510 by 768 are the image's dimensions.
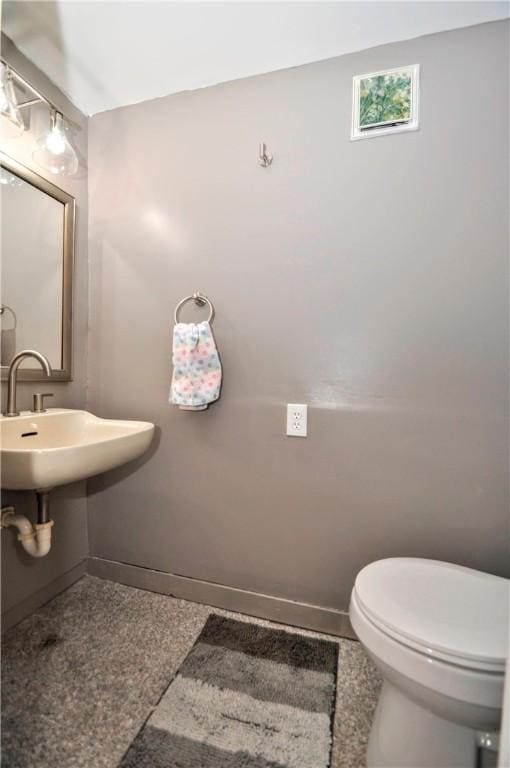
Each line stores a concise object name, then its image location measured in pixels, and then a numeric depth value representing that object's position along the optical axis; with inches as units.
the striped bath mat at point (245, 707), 33.9
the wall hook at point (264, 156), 51.8
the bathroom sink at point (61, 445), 35.0
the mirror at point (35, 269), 47.9
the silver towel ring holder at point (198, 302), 54.4
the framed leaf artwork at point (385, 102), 46.4
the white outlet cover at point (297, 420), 50.9
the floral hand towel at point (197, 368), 51.9
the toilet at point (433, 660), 26.7
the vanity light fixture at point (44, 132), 41.8
